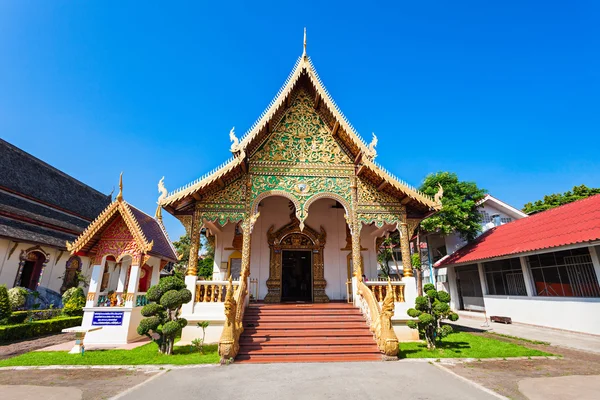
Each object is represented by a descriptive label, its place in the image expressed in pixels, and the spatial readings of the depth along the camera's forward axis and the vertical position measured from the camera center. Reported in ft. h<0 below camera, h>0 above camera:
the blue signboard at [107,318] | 26.16 -2.52
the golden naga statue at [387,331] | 19.03 -2.71
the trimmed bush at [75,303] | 39.47 -1.90
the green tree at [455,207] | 51.60 +14.31
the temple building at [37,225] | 44.34 +10.90
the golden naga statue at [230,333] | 18.31 -2.74
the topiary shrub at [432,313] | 20.89 -1.66
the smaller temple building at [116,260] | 26.00 +2.57
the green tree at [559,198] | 64.37 +20.44
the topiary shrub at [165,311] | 20.16 -1.48
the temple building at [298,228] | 22.30 +6.41
